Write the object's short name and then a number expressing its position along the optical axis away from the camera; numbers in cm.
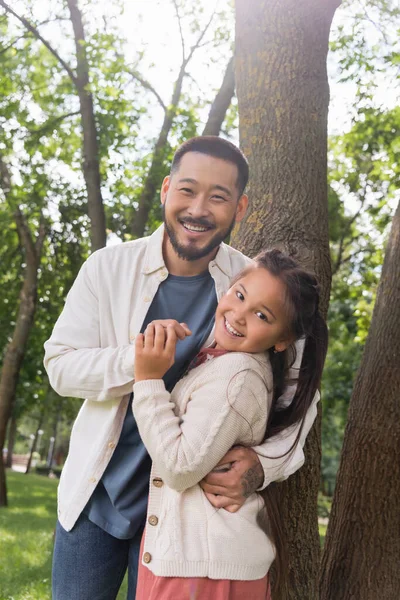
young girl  230
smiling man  263
